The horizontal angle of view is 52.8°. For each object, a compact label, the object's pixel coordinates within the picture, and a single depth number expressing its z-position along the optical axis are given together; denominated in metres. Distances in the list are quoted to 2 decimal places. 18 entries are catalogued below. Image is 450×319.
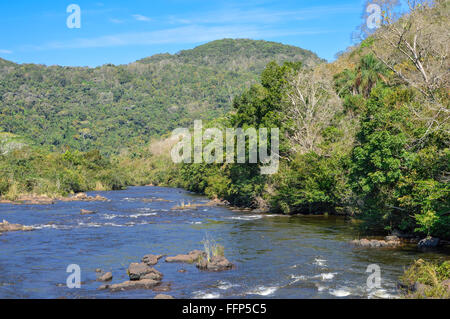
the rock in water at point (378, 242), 24.80
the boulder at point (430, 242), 23.80
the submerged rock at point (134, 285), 17.53
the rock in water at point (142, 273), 18.69
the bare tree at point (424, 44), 22.91
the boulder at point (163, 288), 17.46
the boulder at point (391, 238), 25.55
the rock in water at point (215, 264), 20.72
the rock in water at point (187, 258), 22.41
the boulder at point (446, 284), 15.20
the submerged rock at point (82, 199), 60.72
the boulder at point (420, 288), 15.07
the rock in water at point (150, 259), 21.77
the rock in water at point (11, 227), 31.92
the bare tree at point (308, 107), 46.50
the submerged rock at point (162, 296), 15.79
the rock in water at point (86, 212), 43.62
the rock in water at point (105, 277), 18.75
